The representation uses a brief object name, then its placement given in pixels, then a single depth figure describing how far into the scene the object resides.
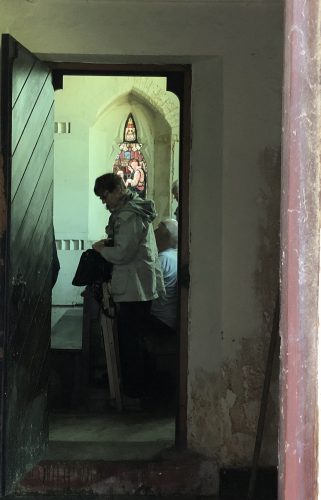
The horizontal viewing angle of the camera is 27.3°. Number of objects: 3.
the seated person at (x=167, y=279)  4.78
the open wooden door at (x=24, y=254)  2.96
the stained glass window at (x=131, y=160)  7.73
